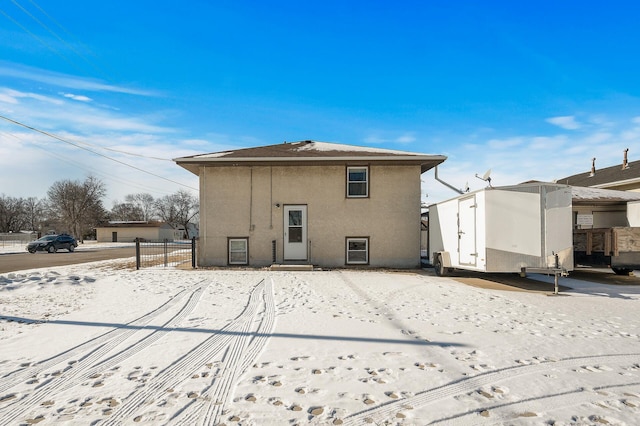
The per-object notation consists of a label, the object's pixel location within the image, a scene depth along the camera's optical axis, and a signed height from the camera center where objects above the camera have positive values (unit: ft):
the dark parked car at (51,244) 95.34 -5.72
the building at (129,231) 181.57 -4.15
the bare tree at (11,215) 264.11 +6.22
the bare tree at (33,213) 301.02 +8.44
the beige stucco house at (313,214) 46.37 +1.29
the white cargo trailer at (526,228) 29.68 -0.31
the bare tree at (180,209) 302.86 +12.35
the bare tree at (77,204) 206.90 +11.02
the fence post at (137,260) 43.25 -4.52
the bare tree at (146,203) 317.01 +18.38
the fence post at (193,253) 45.27 -3.86
